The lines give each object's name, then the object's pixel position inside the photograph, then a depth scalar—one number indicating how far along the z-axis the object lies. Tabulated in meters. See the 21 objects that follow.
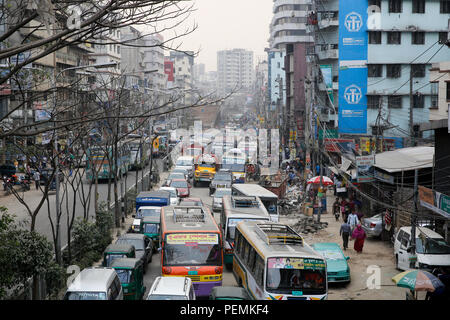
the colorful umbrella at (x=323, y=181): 31.78
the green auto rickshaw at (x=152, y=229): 23.64
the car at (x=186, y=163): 50.16
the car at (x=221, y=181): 39.64
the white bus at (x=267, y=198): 27.43
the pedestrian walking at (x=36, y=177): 36.96
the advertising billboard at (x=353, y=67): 46.47
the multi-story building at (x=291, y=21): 106.31
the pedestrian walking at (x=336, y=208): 30.88
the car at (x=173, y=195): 32.59
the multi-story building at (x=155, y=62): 112.19
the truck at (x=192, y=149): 58.53
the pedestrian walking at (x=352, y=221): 24.75
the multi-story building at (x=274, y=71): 101.39
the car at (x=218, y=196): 33.53
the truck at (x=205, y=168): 45.25
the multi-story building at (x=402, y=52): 47.12
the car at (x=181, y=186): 37.72
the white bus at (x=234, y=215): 20.83
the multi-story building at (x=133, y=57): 90.17
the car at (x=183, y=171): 45.27
